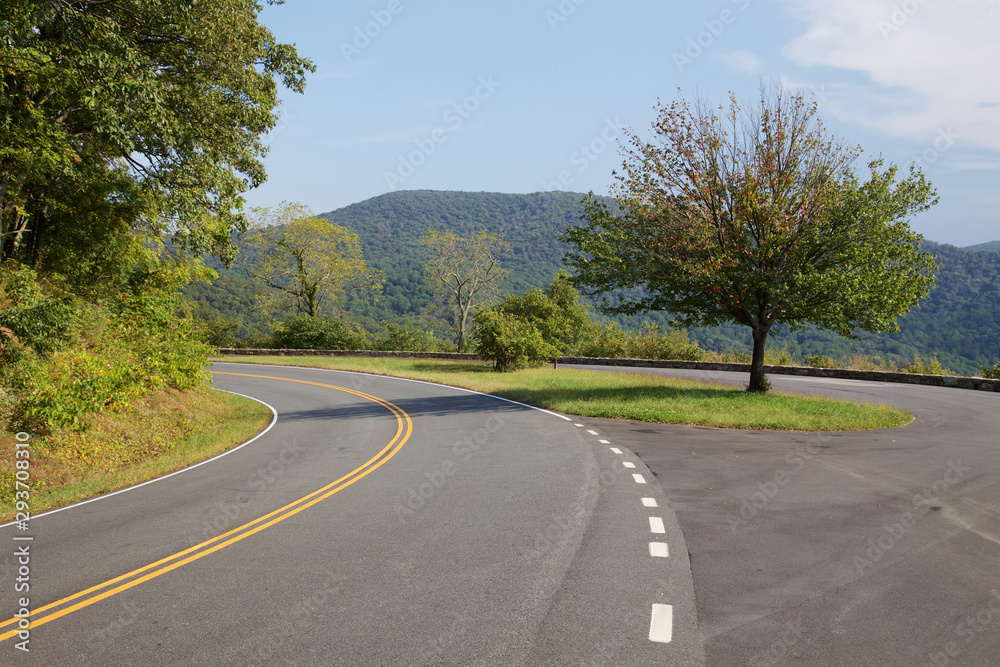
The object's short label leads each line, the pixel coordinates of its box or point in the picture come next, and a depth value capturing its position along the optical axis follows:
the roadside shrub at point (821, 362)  35.94
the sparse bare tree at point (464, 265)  61.00
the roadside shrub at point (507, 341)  35.53
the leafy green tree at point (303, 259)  54.38
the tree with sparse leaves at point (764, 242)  19.23
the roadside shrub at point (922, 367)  32.06
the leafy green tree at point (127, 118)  11.80
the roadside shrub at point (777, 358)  38.72
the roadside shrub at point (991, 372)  28.67
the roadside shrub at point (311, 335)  51.94
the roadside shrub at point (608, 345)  45.06
